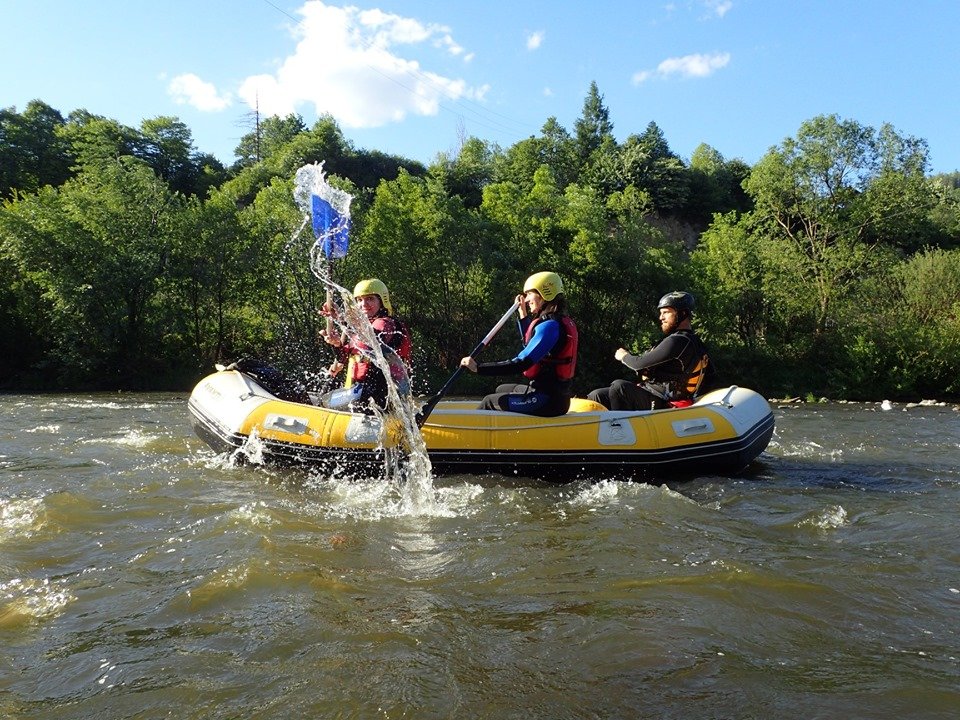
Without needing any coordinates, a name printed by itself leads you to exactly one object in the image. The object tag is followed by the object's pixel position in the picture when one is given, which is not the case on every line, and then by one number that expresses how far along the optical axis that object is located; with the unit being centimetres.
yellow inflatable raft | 591
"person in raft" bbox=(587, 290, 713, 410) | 629
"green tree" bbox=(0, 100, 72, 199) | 2981
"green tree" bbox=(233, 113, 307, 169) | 4971
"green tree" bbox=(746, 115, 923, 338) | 1889
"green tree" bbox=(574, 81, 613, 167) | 4253
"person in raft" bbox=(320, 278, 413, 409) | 614
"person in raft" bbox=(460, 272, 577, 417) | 579
